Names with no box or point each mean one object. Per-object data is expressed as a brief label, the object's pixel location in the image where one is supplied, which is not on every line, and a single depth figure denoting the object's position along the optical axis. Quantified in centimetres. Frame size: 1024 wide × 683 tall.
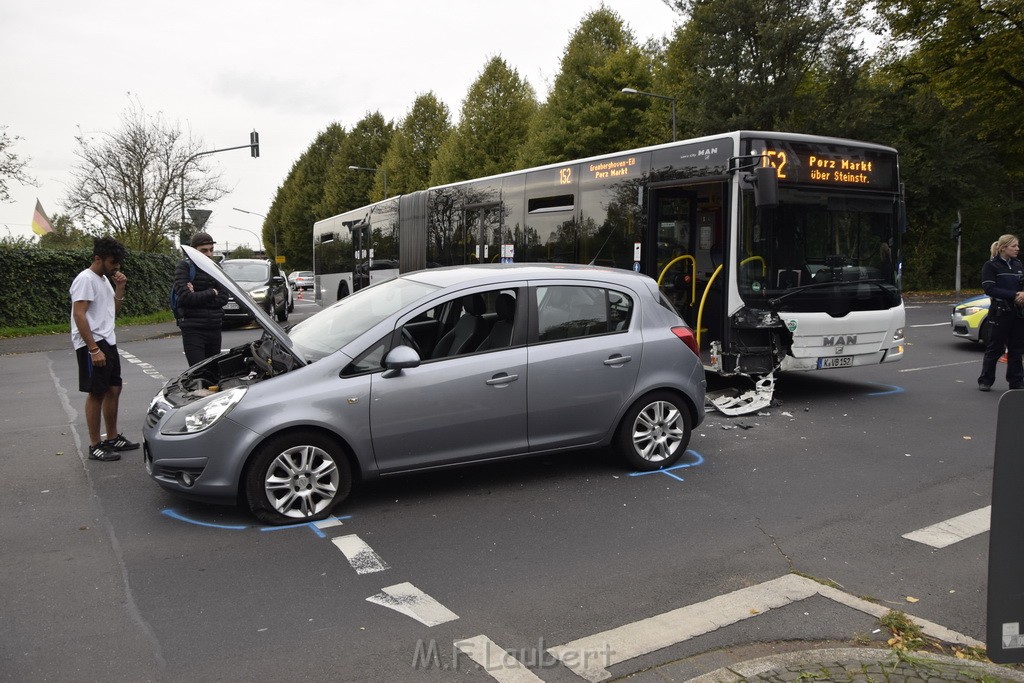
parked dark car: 2061
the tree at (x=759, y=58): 3122
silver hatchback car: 505
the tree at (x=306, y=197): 8144
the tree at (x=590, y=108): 3881
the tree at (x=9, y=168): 2300
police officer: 943
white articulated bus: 880
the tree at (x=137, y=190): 2762
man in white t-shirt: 644
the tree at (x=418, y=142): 5656
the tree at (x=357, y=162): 6850
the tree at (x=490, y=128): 4547
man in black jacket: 759
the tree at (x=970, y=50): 2536
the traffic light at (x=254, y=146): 3001
